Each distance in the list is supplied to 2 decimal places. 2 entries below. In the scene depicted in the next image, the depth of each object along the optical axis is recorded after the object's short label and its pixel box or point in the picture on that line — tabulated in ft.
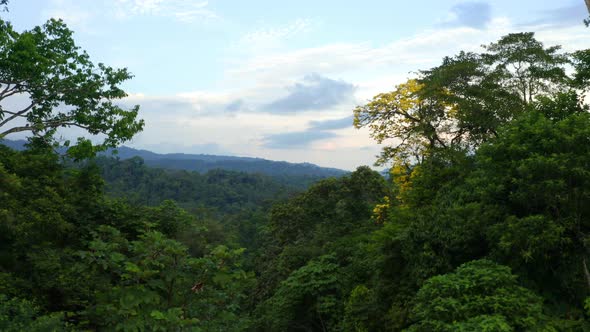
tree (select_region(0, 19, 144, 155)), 26.30
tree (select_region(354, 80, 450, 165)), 56.24
